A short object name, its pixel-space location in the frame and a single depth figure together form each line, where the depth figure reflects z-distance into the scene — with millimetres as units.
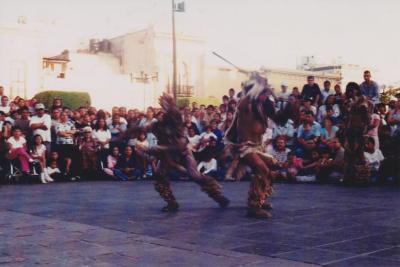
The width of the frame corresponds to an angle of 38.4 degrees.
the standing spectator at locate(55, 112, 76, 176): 14164
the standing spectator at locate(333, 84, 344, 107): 13891
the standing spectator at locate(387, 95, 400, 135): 12656
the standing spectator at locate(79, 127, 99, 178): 14312
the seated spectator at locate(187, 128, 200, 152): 14014
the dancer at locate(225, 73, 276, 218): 7414
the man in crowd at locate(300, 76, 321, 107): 14703
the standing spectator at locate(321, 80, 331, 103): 14742
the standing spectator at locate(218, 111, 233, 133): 13122
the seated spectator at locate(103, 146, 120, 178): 14430
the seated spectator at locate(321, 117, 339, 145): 13102
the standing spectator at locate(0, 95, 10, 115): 14206
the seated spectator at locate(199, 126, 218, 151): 14095
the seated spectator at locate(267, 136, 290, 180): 13195
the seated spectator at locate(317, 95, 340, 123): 13711
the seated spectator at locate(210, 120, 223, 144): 14496
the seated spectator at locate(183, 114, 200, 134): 14586
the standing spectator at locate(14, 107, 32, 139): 13875
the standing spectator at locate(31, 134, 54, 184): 13511
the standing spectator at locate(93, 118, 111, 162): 14375
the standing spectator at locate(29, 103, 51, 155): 13578
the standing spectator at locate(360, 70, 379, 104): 13438
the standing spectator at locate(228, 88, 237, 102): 15695
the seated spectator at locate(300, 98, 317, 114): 13713
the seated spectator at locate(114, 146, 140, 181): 14406
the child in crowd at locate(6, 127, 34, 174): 13242
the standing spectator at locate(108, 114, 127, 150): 14812
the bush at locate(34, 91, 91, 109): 31828
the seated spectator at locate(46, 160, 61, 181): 13945
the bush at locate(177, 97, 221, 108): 37281
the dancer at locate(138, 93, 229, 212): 7995
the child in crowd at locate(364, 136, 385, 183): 12132
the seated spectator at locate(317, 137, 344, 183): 12562
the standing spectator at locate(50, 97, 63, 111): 14440
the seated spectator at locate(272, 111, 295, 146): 13719
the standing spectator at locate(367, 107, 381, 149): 12219
